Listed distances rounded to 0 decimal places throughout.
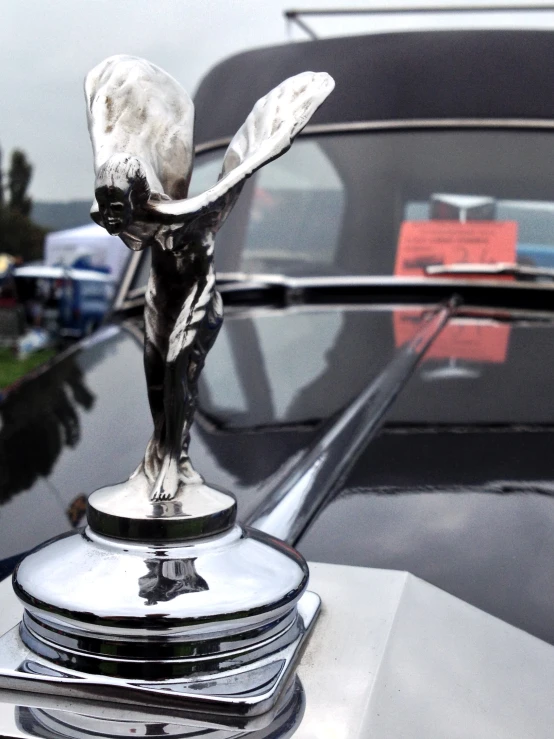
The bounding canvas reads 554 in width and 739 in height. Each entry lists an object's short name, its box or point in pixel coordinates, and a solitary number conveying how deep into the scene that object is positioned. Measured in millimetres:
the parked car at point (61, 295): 12742
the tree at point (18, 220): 28922
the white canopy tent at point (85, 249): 15523
